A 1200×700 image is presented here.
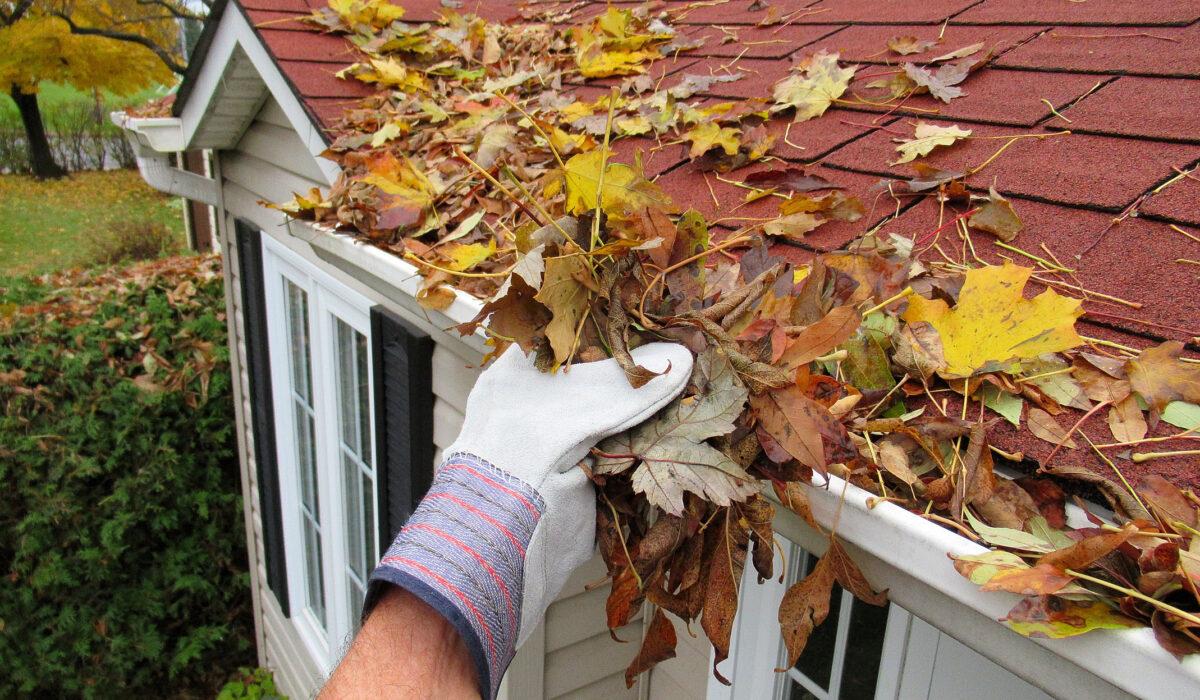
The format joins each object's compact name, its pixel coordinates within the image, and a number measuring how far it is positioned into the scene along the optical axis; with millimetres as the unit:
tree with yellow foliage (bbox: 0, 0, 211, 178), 13141
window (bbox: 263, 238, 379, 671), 3557
